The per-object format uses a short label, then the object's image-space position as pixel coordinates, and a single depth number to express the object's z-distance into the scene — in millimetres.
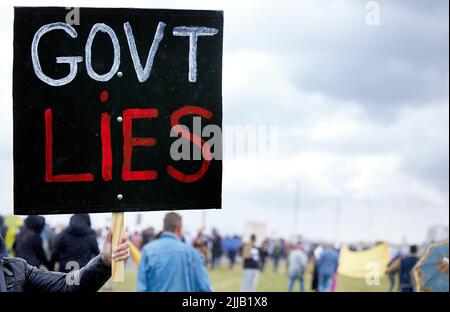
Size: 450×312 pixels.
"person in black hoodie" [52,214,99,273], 11680
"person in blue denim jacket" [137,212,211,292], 8195
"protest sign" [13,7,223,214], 5219
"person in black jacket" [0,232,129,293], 4879
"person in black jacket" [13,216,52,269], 13398
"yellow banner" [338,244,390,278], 25438
